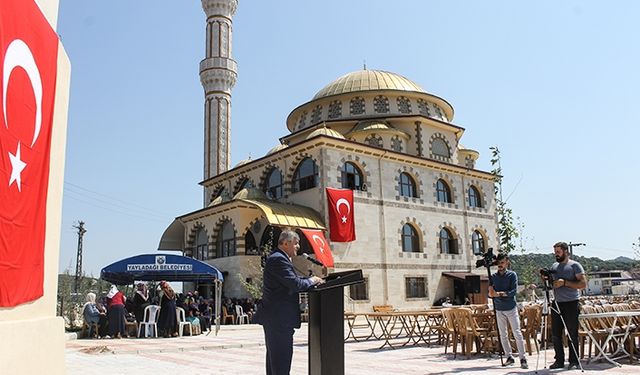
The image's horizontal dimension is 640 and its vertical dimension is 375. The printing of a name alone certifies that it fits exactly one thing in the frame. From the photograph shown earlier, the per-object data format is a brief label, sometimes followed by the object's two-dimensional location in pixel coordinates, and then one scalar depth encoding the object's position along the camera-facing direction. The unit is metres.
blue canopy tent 16.33
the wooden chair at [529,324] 9.40
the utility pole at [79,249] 37.35
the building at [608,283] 62.46
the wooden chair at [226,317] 21.98
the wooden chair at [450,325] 9.36
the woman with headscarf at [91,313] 15.11
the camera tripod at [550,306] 7.39
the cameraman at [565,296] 7.41
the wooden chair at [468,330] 9.14
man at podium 4.74
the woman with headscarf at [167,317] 15.44
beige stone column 4.48
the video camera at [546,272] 7.56
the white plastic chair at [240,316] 22.11
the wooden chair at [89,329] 15.36
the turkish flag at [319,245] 21.17
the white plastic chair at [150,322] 15.47
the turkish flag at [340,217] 23.23
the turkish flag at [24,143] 4.18
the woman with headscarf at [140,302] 15.85
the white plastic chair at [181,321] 15.80
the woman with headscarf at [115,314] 15.32
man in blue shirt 7.94
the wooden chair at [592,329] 7.97
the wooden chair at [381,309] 14.74
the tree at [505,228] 39.91
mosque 24.48
